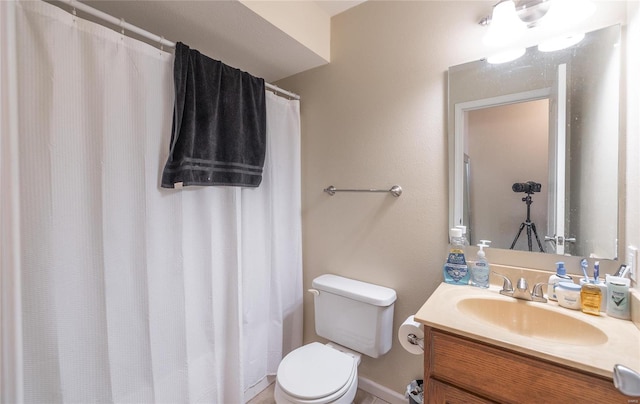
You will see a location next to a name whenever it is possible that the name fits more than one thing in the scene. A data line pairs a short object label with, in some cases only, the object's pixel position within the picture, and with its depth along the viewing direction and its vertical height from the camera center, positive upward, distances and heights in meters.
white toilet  1.19 -0.82
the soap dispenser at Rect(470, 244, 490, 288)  1.22 -0.36
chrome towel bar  1.52 +0.02
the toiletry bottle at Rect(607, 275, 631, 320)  0.92 -0.37
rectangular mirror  1.05 +0.18
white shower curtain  0.92 -0.17
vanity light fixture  1.07 +0.70
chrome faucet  1.08 -0.41
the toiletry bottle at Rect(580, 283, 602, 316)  0.96 -0.39
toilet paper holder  1.09 -0.59
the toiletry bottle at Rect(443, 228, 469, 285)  1.27 -0.34
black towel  1.26 +0.37
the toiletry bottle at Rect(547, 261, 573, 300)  1.07 -0.35
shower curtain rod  1.01 +0.71
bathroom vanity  0.72 -0.49
